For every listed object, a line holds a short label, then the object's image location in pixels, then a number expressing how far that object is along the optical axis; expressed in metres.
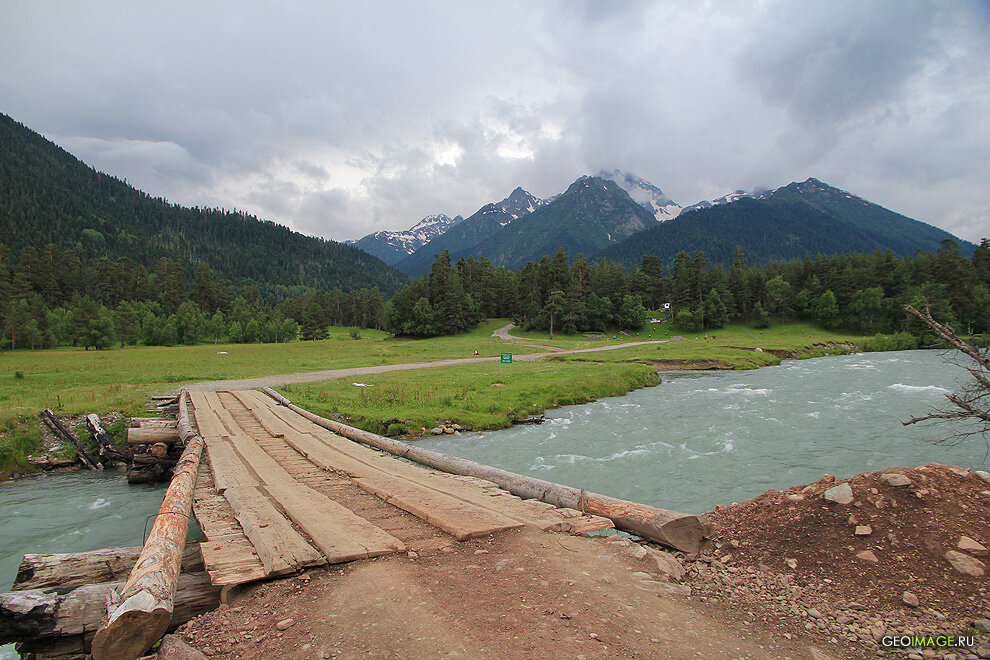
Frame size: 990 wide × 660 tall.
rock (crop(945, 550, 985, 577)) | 4.68
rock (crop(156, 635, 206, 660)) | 3.61
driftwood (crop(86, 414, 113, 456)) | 16.11
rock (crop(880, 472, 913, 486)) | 5.90
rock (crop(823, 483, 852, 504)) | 5.97
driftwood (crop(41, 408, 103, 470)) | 15.72
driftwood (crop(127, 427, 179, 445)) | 15.22
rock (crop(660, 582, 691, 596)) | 4.93
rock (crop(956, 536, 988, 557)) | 4.91
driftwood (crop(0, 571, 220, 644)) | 4.47
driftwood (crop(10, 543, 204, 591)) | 5.56
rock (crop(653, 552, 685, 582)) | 5.39
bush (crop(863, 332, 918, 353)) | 61.66
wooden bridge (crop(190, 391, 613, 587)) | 5.47
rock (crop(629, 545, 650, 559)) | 5.74
